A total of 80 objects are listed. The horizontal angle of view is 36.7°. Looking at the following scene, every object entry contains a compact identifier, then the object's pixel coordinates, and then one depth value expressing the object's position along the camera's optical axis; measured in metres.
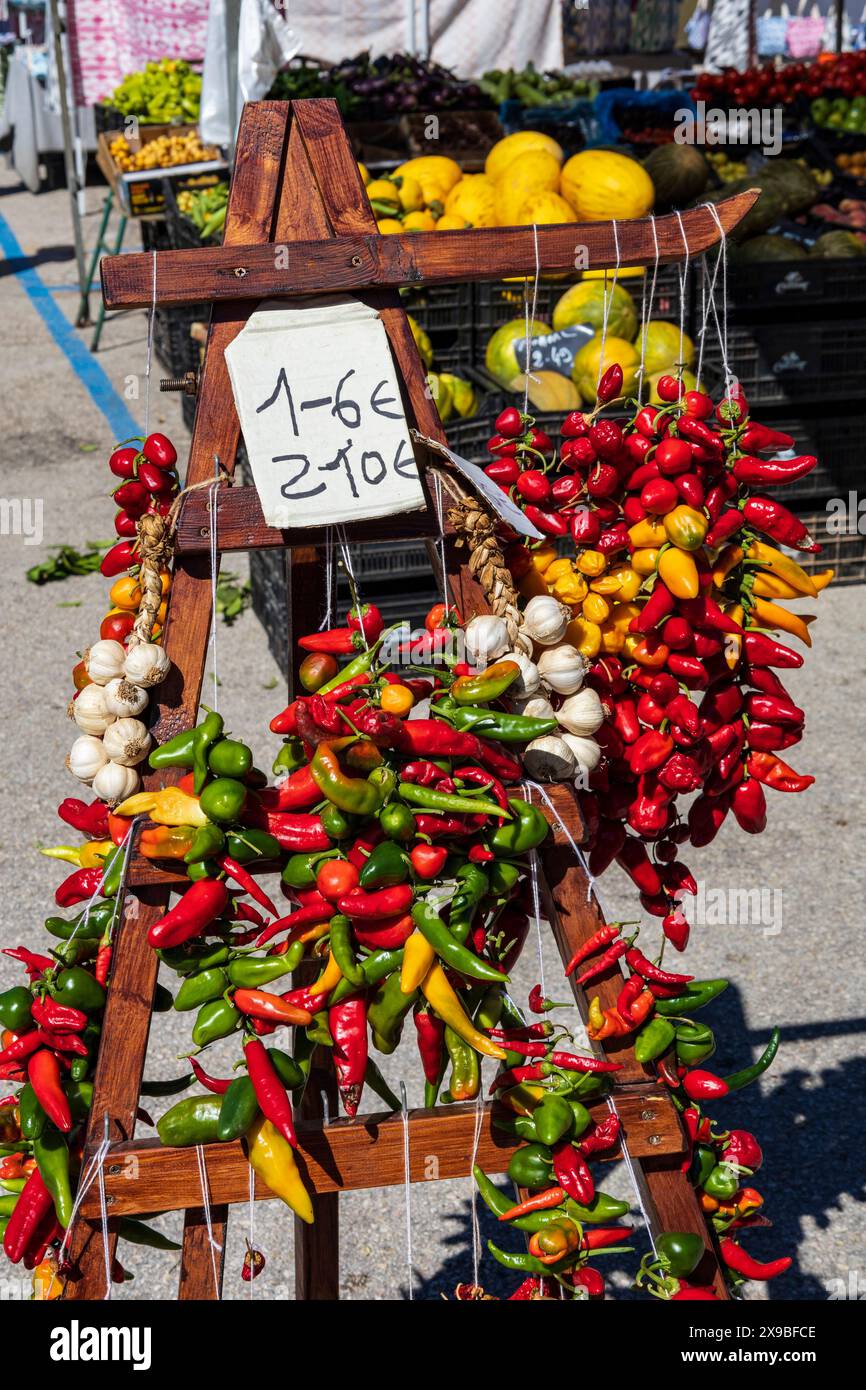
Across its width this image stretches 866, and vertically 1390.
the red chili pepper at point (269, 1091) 1.56
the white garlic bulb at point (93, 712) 1.66
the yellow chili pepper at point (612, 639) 1.92
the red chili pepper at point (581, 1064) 1.65
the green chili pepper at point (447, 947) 1.52
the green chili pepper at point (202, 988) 1.62
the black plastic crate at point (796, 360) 5.54
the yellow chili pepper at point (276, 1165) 1.56
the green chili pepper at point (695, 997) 1.77
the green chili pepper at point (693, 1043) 1.77
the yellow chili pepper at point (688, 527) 1.78
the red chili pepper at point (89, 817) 1.79
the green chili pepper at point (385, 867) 1.50
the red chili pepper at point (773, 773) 1.99
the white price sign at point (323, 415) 1.63
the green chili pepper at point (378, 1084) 1.84
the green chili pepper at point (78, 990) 1.66
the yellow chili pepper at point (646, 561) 1.85
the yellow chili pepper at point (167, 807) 1.56
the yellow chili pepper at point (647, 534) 1.83
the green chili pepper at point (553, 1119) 1.61
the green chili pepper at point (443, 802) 1.52
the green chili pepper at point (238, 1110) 1.55
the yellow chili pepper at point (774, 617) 1.93
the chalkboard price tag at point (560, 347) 5.25
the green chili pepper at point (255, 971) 1.58
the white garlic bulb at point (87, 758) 1.66
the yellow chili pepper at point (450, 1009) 1.58
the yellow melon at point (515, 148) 6.21
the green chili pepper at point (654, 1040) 1.71
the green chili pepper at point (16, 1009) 1.68
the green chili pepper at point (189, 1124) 1.60
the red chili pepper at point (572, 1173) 1.65
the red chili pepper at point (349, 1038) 1.60
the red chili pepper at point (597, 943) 1.67
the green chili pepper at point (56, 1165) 1.59
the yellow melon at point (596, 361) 5.08
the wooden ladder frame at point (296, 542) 1.60
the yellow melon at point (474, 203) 6.01
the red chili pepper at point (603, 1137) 1.66
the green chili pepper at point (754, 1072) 1.87
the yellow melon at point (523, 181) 5.82
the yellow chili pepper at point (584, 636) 1.88
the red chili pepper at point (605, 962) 1.68
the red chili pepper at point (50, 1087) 1.61
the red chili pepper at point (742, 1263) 1.80
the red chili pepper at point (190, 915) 1.54
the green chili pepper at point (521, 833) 1.56
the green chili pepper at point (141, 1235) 1.73
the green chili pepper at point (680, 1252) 1.68
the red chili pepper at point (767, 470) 1.83
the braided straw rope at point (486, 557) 1.70
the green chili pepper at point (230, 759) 1.50
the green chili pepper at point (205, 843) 1.50
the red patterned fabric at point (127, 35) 14.16
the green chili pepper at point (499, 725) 1.60
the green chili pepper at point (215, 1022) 1.60
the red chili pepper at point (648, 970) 1.77
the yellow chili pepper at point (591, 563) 1.87
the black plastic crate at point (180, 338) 7.22
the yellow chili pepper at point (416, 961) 1.55
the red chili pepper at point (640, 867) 2.02
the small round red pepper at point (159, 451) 1.77
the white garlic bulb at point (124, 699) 1.63
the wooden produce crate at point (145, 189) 8.60
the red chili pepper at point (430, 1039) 1.66
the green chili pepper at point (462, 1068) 1.67
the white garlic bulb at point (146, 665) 1.62
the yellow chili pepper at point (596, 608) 1.90
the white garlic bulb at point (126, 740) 1.64
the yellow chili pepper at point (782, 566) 1.93
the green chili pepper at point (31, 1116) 1.63
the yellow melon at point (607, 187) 5.73
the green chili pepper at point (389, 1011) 1.59
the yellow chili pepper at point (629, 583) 1.88
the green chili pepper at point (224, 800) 1.50
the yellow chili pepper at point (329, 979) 1.59
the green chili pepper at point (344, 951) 1.55
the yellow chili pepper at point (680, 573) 1.79
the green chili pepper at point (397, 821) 1.52
